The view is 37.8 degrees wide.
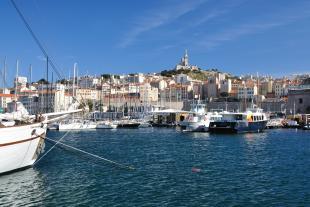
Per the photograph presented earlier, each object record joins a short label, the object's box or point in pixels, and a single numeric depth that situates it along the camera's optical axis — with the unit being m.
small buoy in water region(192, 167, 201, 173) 23.78
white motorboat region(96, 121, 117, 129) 81.95
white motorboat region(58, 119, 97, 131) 76.27
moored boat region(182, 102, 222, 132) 65.00
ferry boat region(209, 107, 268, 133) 61.47
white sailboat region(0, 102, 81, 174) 19.70
